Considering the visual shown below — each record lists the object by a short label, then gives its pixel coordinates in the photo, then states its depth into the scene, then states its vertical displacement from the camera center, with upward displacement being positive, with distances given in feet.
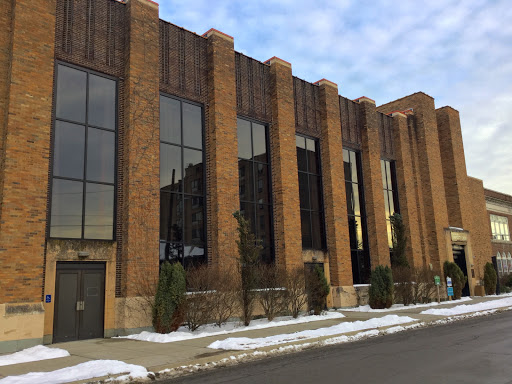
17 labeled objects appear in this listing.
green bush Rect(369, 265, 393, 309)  73.15 -3.56
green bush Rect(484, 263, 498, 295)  109.81 -4.05
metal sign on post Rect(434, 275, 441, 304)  81.82 -2.85
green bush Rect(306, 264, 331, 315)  61.67 -3.05
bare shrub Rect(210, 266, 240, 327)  49.29 -2.62
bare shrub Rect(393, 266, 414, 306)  78.38 -3.52
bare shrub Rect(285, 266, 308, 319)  57.82 -2.67
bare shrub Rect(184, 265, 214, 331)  47.57 -2.78
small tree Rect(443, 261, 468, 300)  94.43 -2.62
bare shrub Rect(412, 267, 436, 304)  80.48 -3.53
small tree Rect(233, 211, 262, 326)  52.70 +0.59
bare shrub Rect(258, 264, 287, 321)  55.36 -2.66
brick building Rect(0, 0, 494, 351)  44.50 +14.49
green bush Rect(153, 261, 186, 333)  46.09 -2.91
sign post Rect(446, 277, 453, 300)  87.35 -4.52
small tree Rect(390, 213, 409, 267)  86.38 +4.47
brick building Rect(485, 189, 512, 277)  135.32 +11.25
